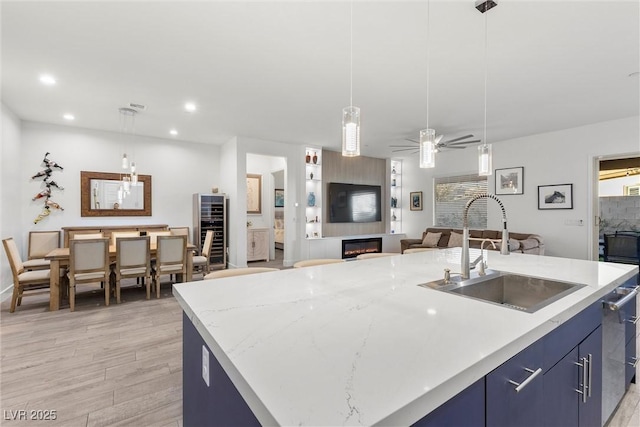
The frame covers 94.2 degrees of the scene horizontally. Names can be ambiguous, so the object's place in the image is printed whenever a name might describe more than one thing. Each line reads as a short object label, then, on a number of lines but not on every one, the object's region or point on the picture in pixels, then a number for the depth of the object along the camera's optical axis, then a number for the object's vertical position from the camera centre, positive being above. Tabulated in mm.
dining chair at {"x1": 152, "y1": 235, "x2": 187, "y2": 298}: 4219 -665
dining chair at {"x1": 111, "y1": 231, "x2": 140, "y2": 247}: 4816 -399
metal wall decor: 5137 +455
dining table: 3617 -771
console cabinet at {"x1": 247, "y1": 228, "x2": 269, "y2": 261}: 7332 -826
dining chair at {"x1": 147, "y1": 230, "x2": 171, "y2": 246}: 4811 -417
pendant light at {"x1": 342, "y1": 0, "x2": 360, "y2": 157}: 1726 +479
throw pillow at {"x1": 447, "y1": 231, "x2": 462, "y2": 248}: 6264 -611
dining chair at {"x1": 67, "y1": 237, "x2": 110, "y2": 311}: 3592 -647
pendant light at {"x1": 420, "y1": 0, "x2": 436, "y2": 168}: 2203 +478
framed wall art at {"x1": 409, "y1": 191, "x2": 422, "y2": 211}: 7797 +285
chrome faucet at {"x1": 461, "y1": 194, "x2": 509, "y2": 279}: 1659 -230
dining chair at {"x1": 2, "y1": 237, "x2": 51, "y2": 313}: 3539 -794
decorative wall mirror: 5516 +285
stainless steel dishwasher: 1556 -760
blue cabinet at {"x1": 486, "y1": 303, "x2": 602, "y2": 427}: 883 -611
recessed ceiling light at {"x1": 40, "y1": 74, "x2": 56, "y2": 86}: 3338 +1514
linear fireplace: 7238 -896
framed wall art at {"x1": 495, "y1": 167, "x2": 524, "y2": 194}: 6012 +626
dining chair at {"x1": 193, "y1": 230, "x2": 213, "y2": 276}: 4955 -762
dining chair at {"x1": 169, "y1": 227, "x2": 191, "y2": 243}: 5679 -381
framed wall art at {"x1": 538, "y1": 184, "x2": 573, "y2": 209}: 5367 +268
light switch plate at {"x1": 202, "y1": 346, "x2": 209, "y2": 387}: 1077 -566
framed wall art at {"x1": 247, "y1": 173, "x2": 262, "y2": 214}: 7859 +465
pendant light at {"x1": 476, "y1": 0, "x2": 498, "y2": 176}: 2416 +428
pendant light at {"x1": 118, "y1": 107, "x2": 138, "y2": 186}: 4402 +1512
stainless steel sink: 1570 -437
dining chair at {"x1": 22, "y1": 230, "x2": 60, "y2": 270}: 4766 -537
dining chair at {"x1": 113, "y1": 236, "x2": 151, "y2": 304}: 3936 -658
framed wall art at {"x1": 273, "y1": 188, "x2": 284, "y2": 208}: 8398 +365
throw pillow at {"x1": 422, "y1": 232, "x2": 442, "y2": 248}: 6662 -661
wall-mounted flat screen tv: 7223 +208
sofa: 4980 -574
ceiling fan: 5257 +1287
